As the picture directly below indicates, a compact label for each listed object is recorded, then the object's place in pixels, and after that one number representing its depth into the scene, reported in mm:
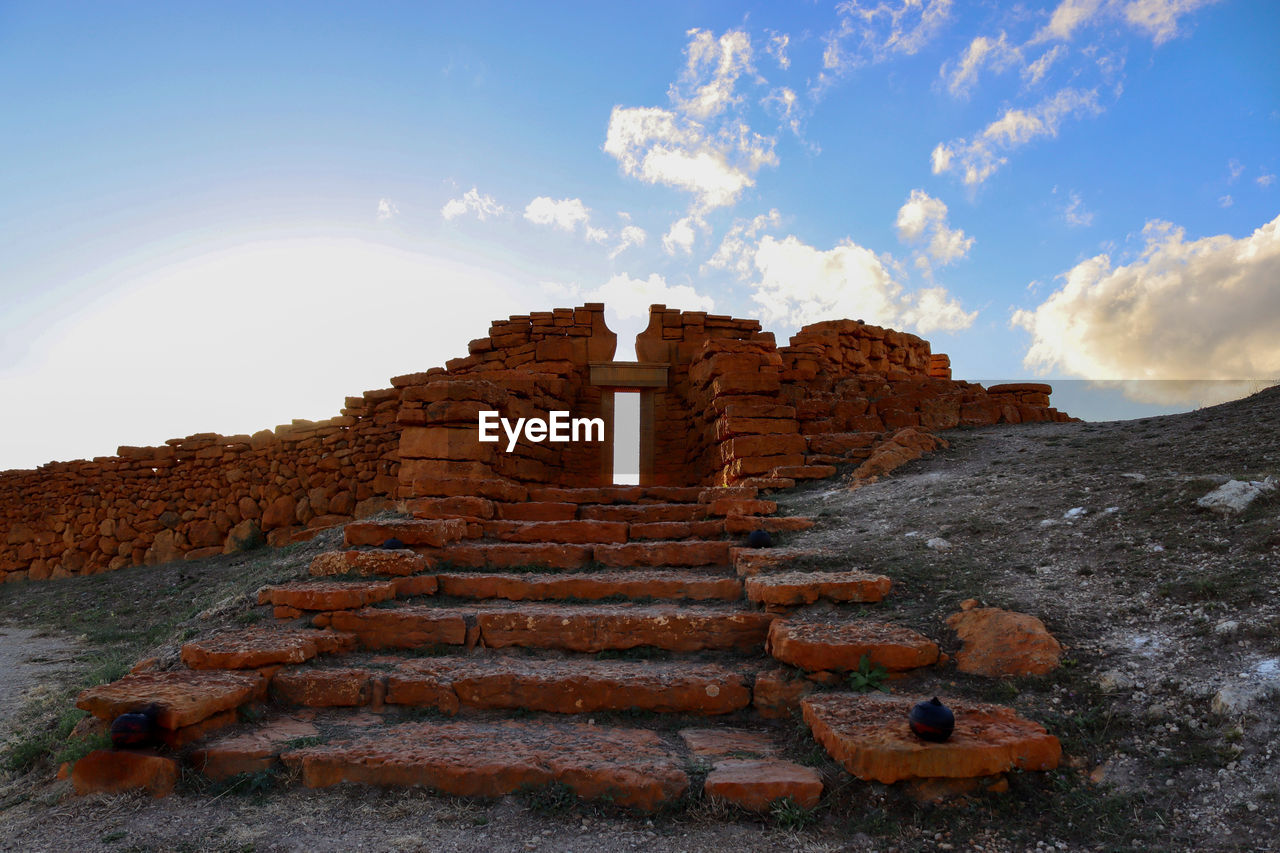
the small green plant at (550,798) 2797
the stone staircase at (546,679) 2912
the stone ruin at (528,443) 8359
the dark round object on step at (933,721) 2670
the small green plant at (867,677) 3441
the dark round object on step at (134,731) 3041
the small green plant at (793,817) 2633
